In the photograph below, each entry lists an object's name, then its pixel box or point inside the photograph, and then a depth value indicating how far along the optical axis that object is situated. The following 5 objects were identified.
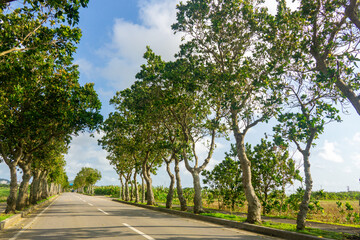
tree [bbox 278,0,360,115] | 8.73
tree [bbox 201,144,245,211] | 19.25
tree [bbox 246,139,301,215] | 16.39
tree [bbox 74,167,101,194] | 86.38
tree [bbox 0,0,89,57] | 8.90
